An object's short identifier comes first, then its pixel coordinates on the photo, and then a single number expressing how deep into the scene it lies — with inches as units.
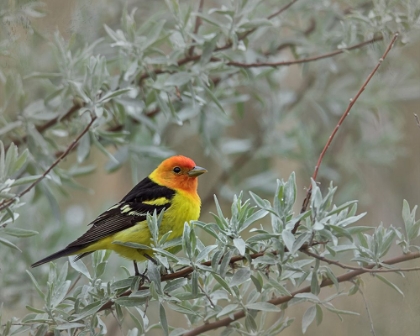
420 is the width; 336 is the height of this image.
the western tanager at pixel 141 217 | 239.0
